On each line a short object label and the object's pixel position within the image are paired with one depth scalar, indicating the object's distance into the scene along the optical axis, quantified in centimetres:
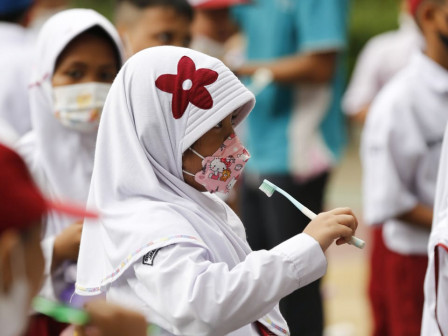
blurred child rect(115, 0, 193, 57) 967
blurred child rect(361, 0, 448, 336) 941
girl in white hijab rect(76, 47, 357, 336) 569
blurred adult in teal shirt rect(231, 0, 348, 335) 1102
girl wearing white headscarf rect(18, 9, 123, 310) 797
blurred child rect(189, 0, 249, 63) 1106
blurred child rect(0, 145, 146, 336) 399
